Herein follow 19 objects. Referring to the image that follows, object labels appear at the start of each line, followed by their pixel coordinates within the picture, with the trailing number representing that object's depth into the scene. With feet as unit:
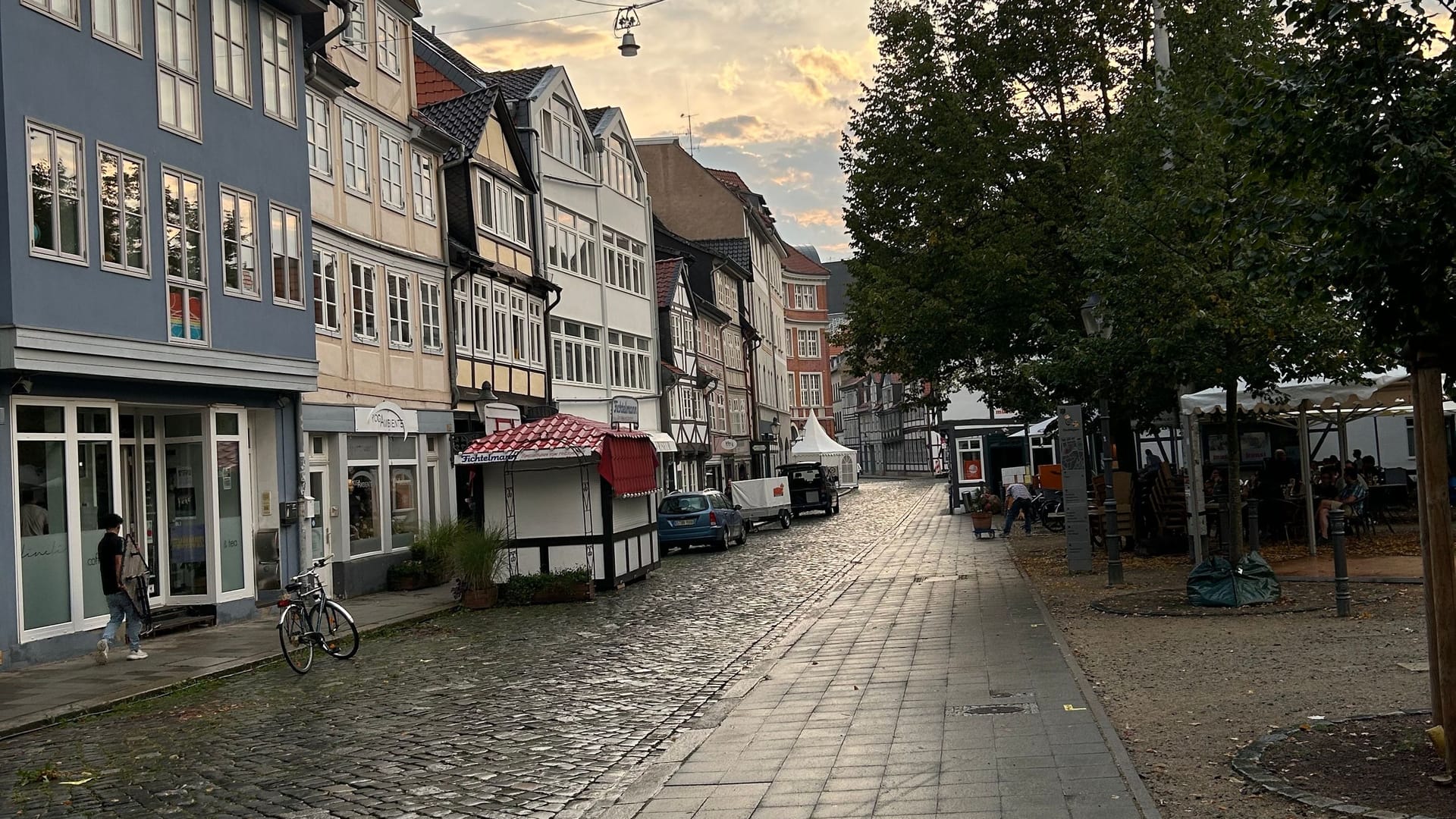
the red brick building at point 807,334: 354.13
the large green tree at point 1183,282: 53.88
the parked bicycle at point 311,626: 50.55
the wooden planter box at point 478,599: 73.10
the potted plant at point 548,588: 75.46
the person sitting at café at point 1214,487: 88.52
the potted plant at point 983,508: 119.55
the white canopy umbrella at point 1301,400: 66.28
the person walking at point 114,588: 52.80
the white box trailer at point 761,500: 159.63
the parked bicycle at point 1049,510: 126.62
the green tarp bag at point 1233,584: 52.49
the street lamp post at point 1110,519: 65.67
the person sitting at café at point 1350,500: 79.15
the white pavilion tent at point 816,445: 216.13
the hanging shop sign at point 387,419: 86.02
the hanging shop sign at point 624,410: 142.31
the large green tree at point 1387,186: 23.29
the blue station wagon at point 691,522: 119.34
